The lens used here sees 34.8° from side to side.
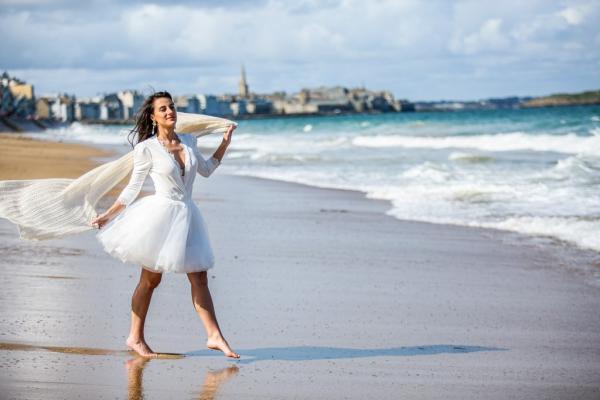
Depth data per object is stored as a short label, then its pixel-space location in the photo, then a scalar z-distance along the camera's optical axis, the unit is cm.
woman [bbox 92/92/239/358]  514
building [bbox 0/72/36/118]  10655
